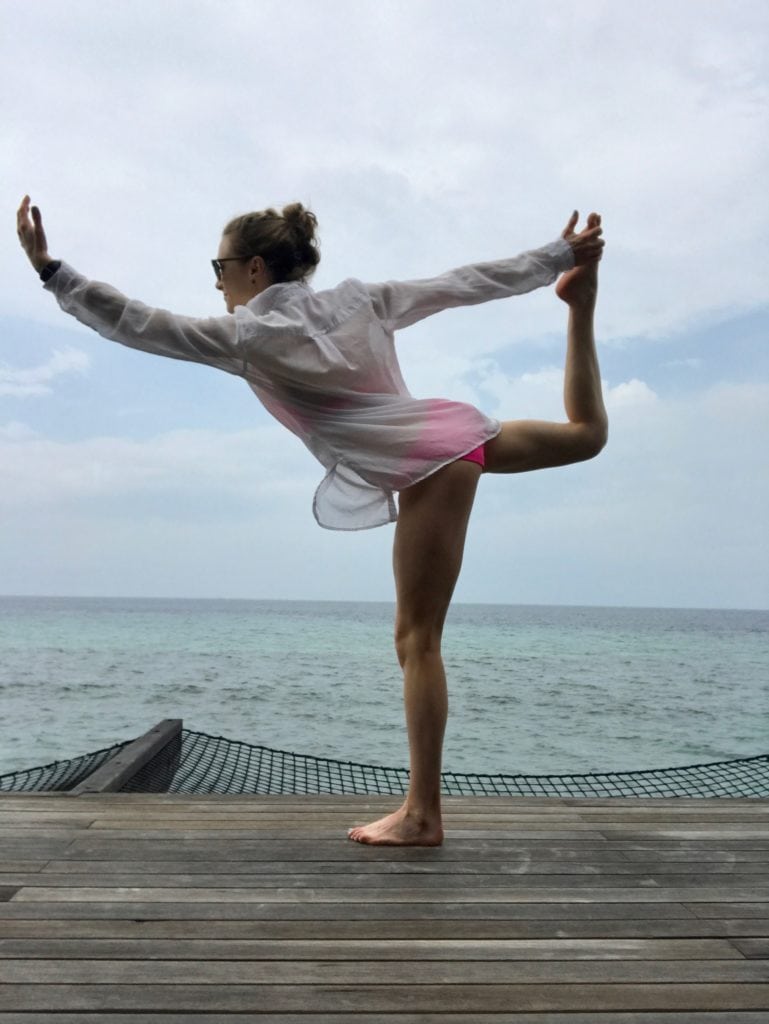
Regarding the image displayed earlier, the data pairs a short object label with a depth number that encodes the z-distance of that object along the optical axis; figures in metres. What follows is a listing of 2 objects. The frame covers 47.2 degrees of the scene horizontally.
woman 1.92
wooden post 2.46
